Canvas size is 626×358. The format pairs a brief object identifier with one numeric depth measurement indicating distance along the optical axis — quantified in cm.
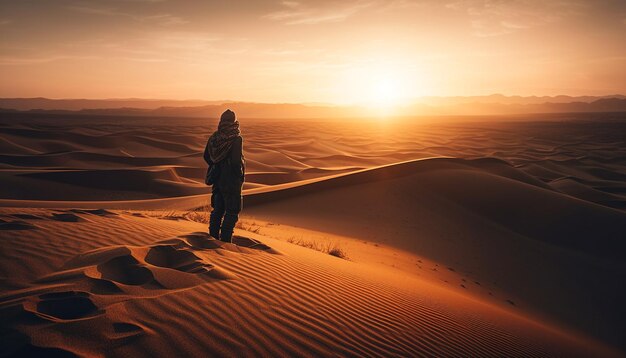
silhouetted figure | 528
